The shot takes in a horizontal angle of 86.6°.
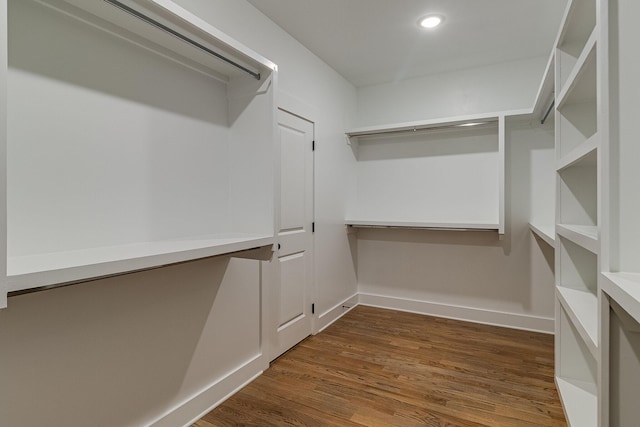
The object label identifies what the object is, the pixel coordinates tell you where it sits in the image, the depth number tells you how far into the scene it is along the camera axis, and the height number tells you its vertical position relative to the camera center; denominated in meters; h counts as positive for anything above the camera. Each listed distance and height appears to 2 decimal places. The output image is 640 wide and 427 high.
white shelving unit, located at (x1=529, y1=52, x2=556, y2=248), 3.01 +0.21
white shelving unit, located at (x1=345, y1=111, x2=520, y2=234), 3.30 +0.41
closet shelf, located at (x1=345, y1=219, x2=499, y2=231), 3.10 -0.12
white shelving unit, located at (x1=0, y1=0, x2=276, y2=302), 1.24 +0.34
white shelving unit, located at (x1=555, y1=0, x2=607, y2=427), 1.77 -0.03
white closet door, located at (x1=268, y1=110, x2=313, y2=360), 2.66 -0.26
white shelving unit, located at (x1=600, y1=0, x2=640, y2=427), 1.09 +0.01
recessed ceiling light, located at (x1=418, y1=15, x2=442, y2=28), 2.51 +1.44
